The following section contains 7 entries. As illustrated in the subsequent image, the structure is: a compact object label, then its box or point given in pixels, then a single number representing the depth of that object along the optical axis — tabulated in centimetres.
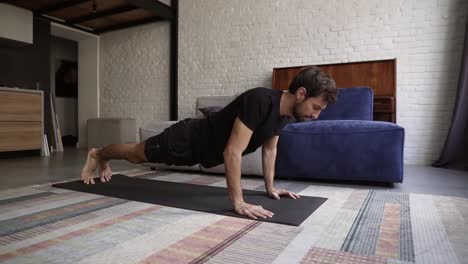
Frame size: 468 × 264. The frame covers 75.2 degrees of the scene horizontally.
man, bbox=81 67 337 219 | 138
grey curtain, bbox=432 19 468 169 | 315
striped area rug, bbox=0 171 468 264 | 97
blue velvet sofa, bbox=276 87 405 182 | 219
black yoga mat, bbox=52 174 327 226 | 147
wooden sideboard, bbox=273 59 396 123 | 341
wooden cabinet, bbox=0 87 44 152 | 399
